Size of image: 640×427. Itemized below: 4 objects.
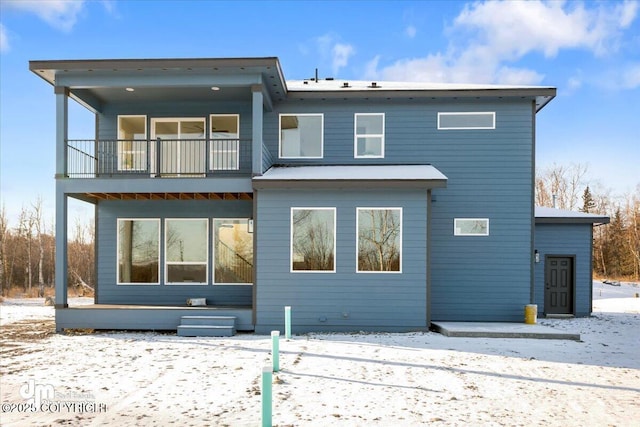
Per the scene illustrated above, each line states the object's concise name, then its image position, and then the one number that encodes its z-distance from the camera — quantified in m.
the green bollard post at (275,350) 6.94
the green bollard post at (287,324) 9.78
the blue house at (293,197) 11.15
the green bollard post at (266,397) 4.46
